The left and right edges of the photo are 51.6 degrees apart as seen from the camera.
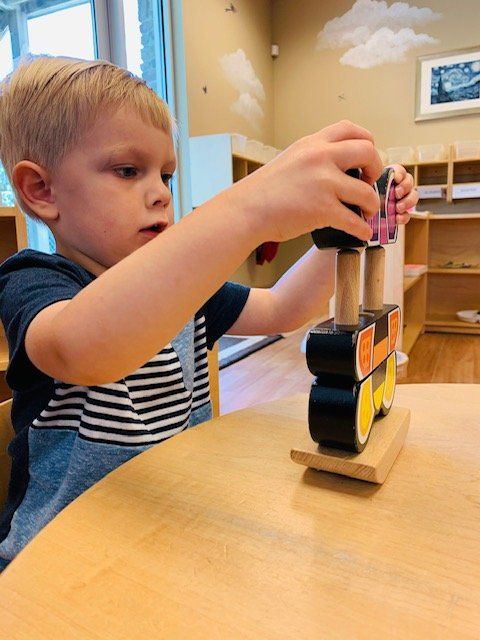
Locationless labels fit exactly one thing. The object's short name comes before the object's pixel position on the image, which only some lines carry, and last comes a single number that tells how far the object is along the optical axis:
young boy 0.37
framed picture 3.59
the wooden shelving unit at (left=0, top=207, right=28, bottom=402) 1.19
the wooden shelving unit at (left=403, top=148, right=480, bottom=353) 3.34
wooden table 0.27
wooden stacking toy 0.41
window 2.04
